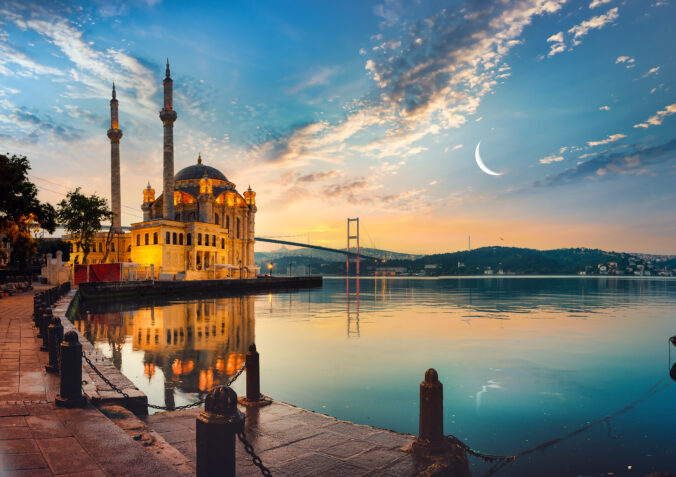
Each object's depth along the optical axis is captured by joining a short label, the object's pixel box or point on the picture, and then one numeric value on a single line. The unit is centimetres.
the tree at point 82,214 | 4694
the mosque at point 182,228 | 5634
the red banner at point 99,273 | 4069
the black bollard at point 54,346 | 742
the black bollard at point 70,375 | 554
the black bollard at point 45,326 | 950
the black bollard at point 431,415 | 471
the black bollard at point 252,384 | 682
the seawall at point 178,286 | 3684
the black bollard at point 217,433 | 318
